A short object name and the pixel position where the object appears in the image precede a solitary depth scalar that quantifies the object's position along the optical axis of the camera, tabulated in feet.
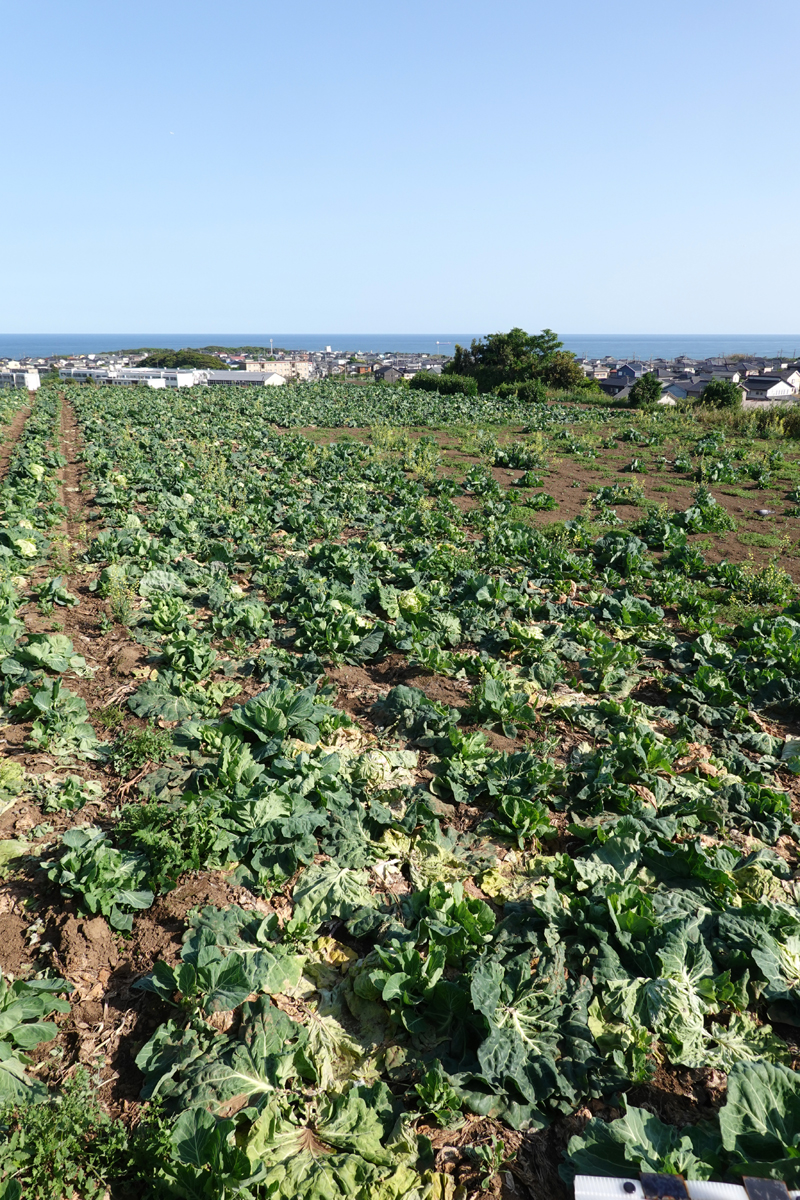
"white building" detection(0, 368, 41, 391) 164.72
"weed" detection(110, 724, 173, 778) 18.71
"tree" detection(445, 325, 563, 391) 154.40
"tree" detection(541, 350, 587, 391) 146.51
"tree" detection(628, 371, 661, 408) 108.17
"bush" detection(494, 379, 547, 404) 113.99
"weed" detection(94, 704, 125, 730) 20.66
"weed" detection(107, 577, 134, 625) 27.99
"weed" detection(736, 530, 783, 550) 40.65
